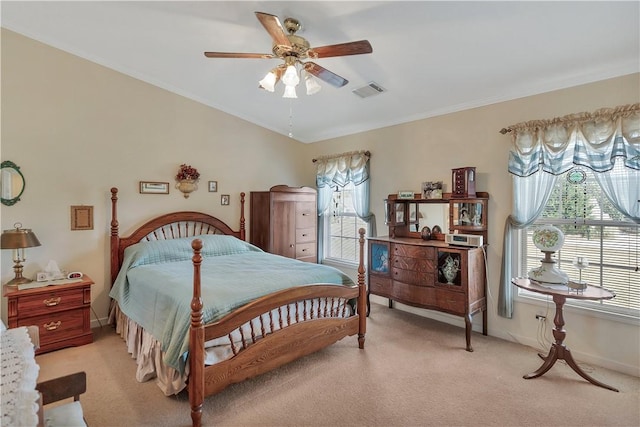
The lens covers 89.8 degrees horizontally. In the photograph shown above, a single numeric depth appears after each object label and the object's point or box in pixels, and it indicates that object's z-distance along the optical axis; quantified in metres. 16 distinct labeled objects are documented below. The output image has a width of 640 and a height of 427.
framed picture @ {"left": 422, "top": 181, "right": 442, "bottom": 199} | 3.76
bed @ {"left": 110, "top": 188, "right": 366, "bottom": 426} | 2.13
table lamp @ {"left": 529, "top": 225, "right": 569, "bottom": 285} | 2.69
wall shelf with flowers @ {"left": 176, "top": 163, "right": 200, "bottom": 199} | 4.24
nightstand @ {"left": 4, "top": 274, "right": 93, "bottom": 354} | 2.90
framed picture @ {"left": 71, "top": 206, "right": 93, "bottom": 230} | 3.53
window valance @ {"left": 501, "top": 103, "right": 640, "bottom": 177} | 2.63
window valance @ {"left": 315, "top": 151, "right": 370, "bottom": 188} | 4.62
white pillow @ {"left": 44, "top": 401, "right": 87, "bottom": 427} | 1.32
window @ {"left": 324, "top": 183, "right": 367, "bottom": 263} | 5.02
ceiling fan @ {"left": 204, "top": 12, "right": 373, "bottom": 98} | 2.12
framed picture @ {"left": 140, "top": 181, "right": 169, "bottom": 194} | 3.99
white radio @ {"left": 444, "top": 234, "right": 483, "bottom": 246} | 3.25
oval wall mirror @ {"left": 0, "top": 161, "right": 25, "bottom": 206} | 3.12
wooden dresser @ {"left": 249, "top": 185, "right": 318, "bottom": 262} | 4.66
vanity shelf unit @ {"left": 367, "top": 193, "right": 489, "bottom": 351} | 3.23
